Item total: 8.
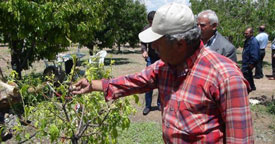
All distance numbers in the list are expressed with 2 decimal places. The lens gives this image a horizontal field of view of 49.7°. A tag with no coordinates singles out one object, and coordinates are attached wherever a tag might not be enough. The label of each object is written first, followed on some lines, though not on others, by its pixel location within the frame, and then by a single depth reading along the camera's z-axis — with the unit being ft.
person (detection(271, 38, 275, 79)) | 35.76
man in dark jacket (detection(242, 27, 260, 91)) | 22.58
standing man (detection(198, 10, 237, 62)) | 12.21
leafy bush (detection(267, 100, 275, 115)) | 21.49
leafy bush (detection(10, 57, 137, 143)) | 7.73
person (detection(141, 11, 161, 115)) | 17.51
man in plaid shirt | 4.97
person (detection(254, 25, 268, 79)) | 36.17
